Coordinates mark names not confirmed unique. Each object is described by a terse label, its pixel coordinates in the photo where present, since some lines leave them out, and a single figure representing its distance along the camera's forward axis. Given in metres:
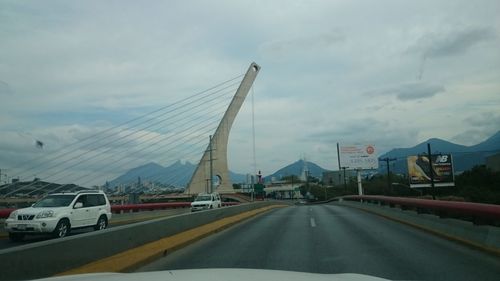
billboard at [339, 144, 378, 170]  75.72
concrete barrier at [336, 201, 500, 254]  12.37
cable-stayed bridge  84.38
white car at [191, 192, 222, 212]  47.25
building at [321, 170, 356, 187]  177.75
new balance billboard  81.94
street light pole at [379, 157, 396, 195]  82.76
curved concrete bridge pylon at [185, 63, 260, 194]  84.31
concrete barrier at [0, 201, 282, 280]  7.38
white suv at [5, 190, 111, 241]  19.64
